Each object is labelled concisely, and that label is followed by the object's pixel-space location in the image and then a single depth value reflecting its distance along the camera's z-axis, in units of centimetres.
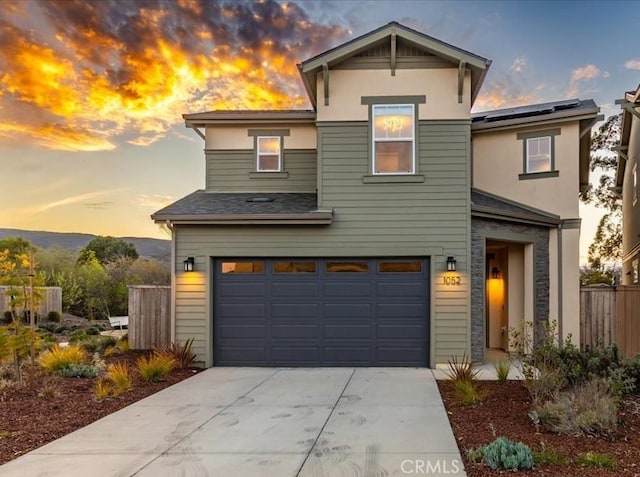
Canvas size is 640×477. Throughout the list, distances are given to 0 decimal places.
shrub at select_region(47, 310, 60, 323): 2006
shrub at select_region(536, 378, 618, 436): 541
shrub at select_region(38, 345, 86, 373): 916
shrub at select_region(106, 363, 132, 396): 792
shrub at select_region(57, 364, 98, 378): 893
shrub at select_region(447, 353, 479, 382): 803
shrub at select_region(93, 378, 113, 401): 748
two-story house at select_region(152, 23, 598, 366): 1035
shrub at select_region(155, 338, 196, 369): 1010
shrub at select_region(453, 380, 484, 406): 709
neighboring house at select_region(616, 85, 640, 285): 1546
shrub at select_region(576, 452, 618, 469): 462
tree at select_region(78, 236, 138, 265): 3638
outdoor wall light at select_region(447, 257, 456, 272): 1019
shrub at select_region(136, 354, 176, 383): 877
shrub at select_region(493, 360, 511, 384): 832
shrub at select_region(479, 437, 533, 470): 460
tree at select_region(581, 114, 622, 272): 2128
